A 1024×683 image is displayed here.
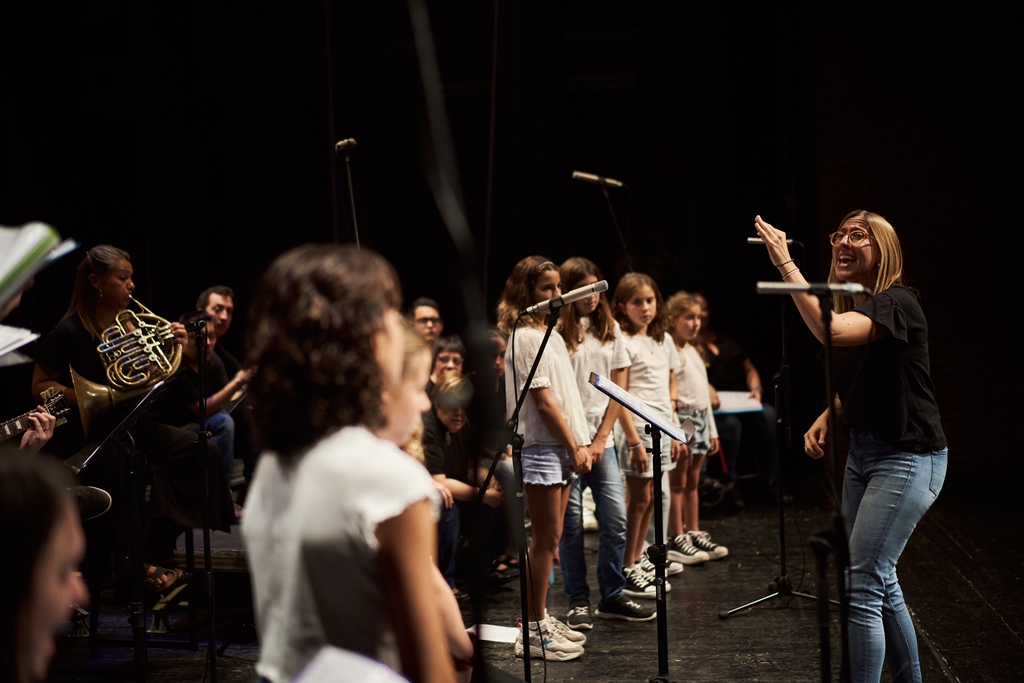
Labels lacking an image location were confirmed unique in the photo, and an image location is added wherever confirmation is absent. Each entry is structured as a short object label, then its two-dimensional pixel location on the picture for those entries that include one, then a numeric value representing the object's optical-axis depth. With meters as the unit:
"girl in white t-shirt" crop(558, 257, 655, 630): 4.33
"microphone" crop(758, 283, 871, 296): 2.29
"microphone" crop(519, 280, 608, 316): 3.20
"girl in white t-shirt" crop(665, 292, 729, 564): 5.52
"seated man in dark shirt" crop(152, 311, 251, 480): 4.86
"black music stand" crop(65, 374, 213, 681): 3.43
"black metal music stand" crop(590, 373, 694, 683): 3.11
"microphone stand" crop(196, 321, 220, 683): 3.52
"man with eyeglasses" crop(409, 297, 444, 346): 5.96
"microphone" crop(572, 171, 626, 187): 6.25
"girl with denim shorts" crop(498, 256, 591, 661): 3.91
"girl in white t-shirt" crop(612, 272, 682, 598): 4.84
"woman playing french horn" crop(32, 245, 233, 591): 3.92
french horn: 3.86
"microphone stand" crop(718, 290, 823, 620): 4.54
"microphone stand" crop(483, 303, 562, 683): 3.26
